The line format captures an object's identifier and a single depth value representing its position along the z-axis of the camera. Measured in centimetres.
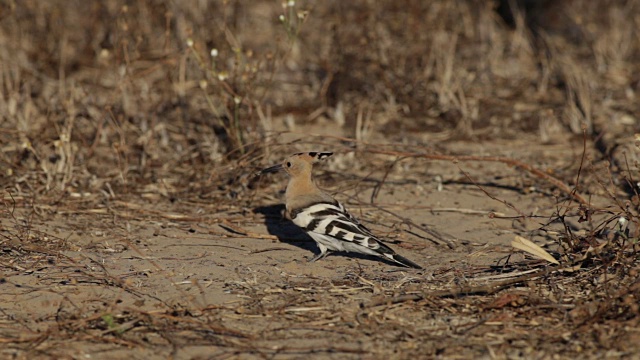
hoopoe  1019
